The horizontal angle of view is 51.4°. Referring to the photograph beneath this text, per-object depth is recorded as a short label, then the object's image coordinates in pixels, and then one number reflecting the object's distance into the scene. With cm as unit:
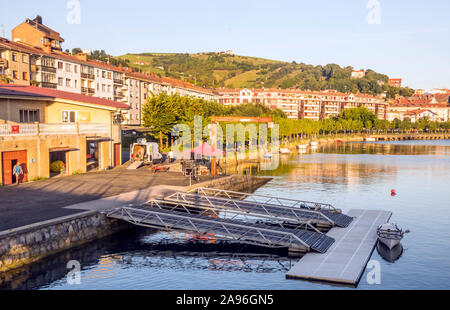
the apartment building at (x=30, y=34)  11369
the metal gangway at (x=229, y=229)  2614
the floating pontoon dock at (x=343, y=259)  2202
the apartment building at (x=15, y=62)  8119
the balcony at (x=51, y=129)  3610
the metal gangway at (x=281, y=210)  3234
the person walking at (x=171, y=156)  6054
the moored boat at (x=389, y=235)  2744
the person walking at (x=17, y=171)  3613
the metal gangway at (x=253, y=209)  3204
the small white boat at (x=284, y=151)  10912
